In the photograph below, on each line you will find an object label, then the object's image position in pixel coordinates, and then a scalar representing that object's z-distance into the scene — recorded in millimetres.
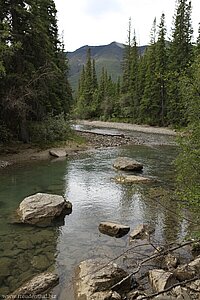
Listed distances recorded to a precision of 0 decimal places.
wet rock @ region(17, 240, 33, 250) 8898
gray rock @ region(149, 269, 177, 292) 6480
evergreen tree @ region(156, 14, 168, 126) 45094
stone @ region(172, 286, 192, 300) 5770
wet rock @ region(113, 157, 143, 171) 18844
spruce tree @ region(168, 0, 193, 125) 43562
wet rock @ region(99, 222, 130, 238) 9891
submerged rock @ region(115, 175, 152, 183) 16250
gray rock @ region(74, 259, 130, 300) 6438
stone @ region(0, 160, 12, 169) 19797
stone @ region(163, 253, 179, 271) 7546
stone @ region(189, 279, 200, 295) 6312
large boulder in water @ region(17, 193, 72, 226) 10789
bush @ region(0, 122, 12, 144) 22500
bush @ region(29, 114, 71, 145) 25656
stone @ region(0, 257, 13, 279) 7465
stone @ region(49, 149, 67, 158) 23422
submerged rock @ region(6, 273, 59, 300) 6496
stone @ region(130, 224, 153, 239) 9602
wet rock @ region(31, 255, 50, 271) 7832
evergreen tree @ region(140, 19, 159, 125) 47000
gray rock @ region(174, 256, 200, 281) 6785
